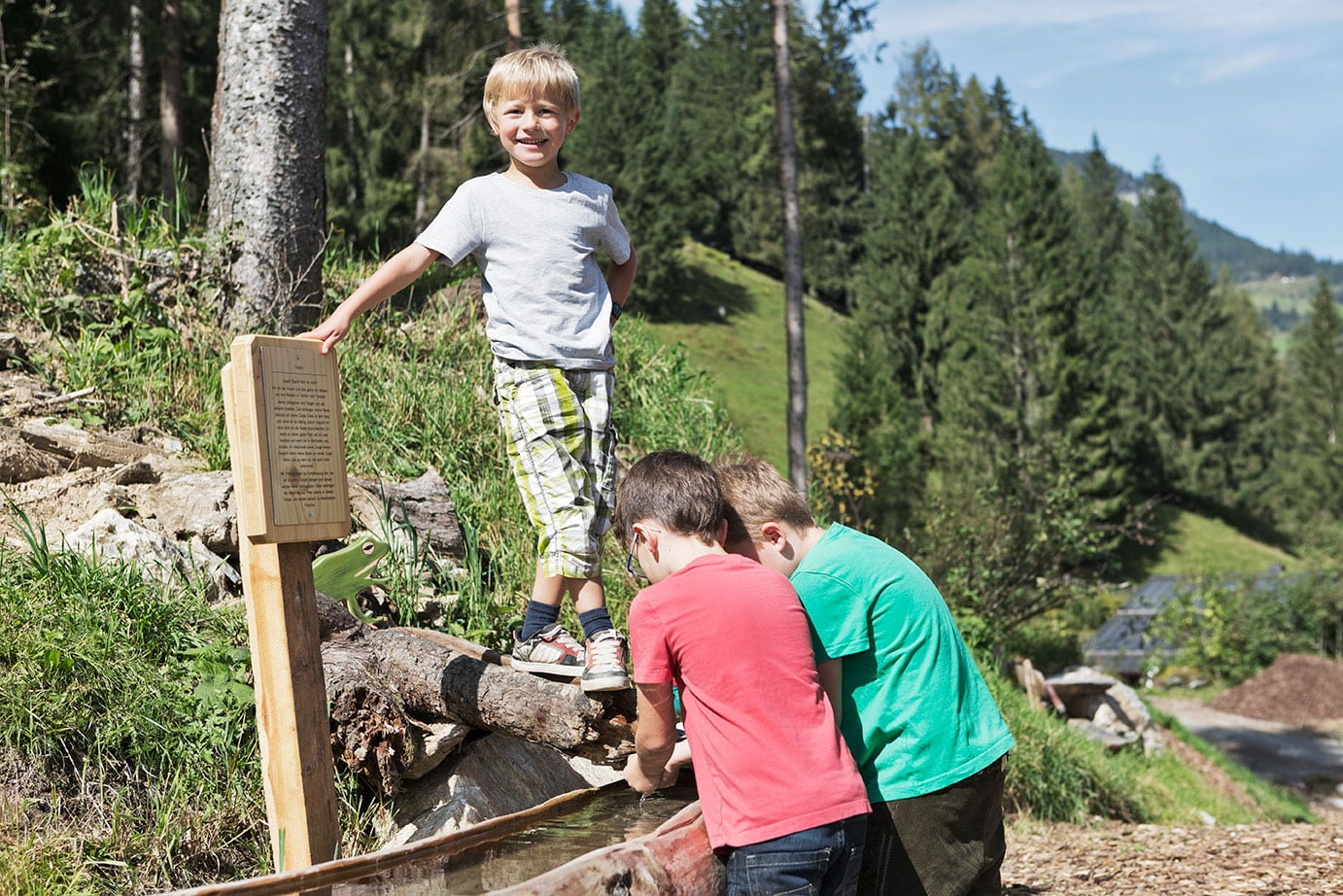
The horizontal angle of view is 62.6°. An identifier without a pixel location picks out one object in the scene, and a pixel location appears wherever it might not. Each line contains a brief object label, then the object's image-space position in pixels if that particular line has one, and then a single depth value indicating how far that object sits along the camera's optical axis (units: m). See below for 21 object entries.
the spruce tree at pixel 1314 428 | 46.06
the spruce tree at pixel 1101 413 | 33.16
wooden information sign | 2.49
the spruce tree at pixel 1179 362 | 43.50
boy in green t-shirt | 2.52
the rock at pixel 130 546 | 3.71
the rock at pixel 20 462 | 4.24
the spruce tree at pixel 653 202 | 35.44
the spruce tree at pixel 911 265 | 34.81
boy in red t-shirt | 2.21
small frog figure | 3.66
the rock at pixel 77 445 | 4.45
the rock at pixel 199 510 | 4.05
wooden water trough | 2.14
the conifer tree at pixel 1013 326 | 32.38
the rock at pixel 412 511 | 4.55
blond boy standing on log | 3.23
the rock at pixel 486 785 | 3.30
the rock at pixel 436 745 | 3.31
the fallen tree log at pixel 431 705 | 2.98
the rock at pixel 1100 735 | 10.25
